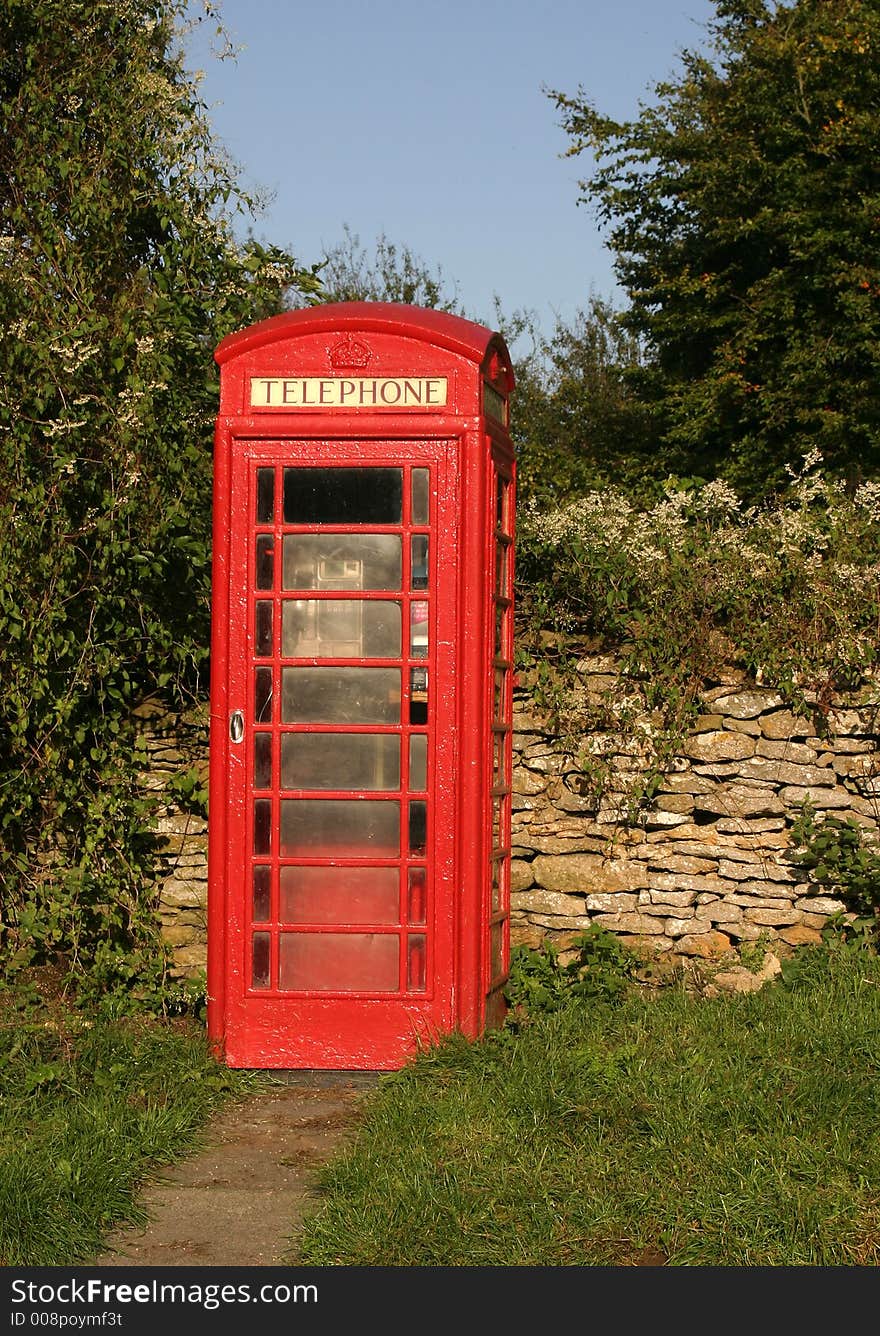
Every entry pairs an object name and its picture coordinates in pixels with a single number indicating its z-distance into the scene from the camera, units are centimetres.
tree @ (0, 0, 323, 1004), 639
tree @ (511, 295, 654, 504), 1356
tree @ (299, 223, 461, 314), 2411
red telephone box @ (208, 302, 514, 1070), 554
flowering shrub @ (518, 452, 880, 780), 657
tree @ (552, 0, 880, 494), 1209
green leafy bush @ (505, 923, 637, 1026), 612
